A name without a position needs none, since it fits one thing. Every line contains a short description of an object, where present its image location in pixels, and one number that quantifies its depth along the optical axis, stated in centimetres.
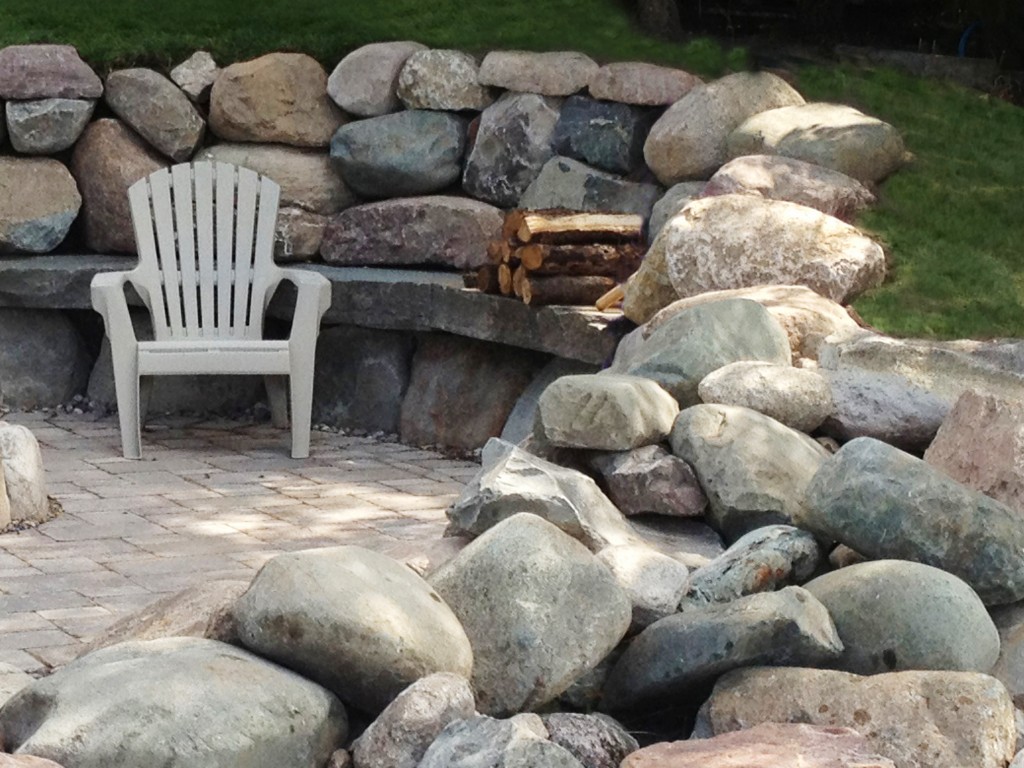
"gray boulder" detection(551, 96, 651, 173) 735
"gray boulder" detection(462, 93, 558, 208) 755
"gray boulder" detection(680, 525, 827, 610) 380
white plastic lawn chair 682
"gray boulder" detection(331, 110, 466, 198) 771
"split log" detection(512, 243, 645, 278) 651
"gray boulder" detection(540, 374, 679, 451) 432
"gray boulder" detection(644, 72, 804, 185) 702
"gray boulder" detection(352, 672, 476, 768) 308
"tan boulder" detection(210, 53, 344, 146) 773
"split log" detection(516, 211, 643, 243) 646
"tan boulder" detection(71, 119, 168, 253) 771
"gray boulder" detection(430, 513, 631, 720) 340
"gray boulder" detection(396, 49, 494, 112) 768
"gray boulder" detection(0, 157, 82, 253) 760
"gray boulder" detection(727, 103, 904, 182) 675
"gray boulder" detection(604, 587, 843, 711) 341
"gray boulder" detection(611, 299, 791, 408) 481
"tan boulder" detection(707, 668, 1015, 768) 329
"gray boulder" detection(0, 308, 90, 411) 751
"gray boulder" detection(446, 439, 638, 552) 396
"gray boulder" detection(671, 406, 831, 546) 421
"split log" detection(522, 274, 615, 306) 656
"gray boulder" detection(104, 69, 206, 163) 768
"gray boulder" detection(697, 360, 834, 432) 454
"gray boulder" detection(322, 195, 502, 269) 759
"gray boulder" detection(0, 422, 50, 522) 555
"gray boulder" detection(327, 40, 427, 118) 776
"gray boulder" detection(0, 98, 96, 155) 756
